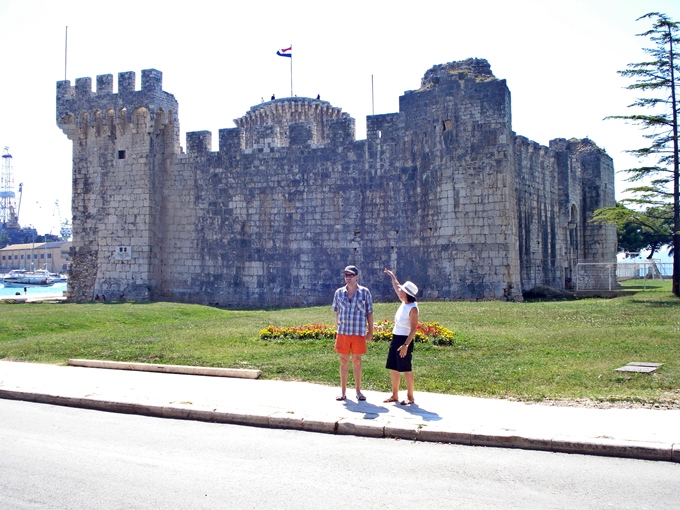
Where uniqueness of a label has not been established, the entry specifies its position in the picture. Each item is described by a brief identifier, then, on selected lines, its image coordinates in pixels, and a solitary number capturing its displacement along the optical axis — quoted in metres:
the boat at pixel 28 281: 96.96
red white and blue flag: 31.94
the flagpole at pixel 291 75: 31.98
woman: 8.95
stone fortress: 22.92
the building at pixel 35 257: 143.88
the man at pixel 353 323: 9.46
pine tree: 23.08
